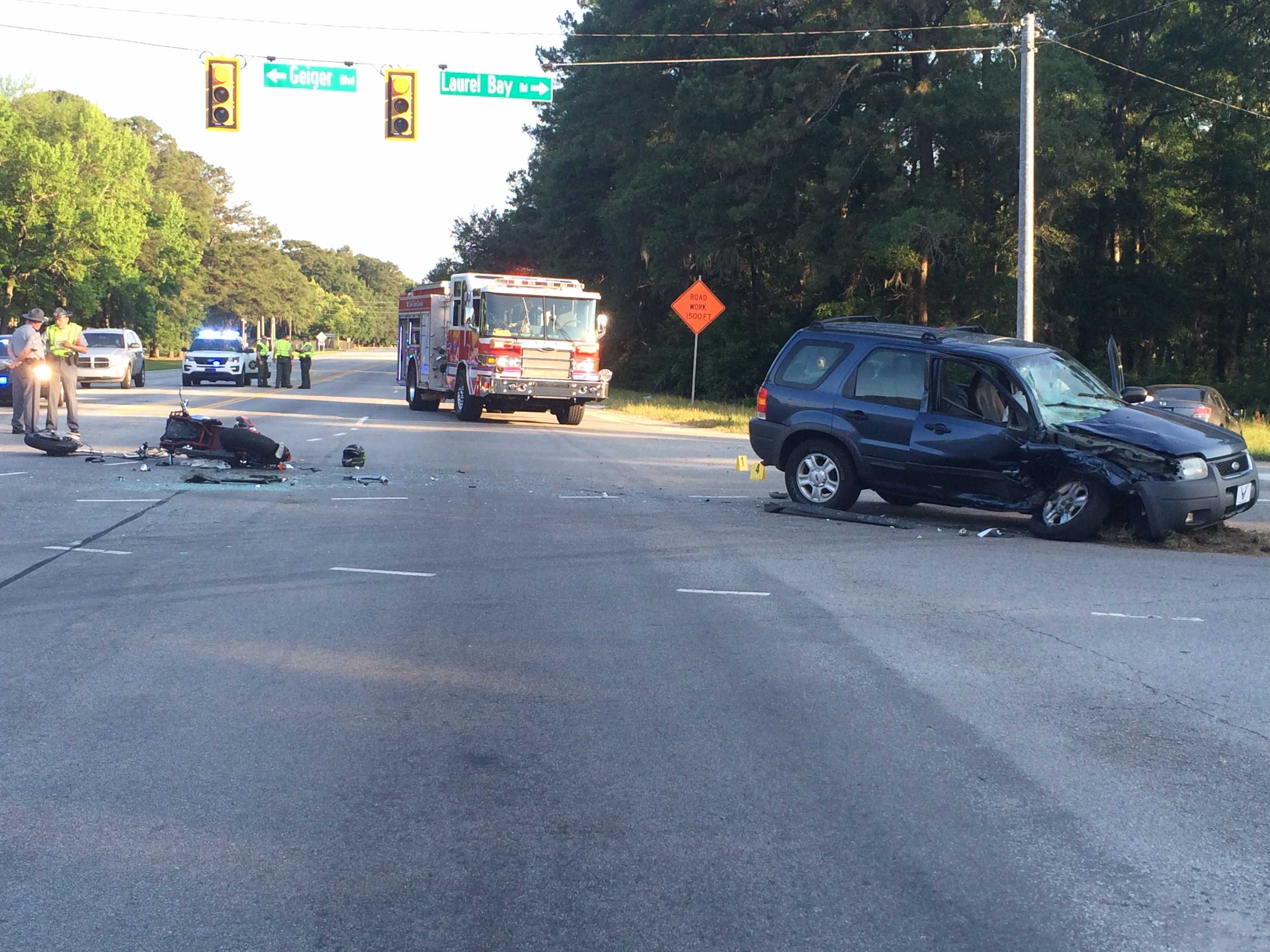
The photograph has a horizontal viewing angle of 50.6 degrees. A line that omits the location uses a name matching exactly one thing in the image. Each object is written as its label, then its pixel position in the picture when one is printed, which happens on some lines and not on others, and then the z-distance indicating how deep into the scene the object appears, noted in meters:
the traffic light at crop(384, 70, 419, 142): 24.31
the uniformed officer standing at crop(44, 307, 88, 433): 18.70
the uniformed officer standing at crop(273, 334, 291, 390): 43.91
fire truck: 26.05
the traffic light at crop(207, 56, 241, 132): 24.00
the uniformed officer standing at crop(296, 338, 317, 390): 45.22
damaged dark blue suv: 11.73
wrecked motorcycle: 16.22
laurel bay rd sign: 25.89
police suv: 43.56
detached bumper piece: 13.03
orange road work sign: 31.91
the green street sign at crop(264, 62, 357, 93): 25.12
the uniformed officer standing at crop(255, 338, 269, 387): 46.03
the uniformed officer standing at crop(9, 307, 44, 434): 18.23
